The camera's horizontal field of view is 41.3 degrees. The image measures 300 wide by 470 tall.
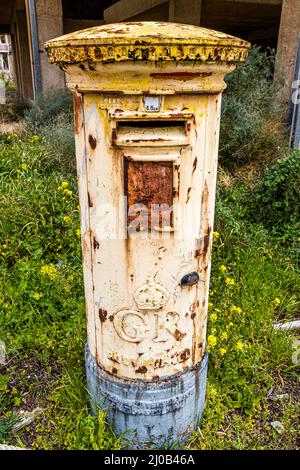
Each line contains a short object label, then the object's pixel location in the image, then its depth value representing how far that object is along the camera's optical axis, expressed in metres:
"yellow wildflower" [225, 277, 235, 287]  2.71
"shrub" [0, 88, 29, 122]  8.66
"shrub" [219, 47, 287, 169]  4.89
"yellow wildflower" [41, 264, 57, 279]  2.76
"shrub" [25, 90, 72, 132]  6.65
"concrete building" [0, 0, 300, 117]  5.94
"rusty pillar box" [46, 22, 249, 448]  1.48
